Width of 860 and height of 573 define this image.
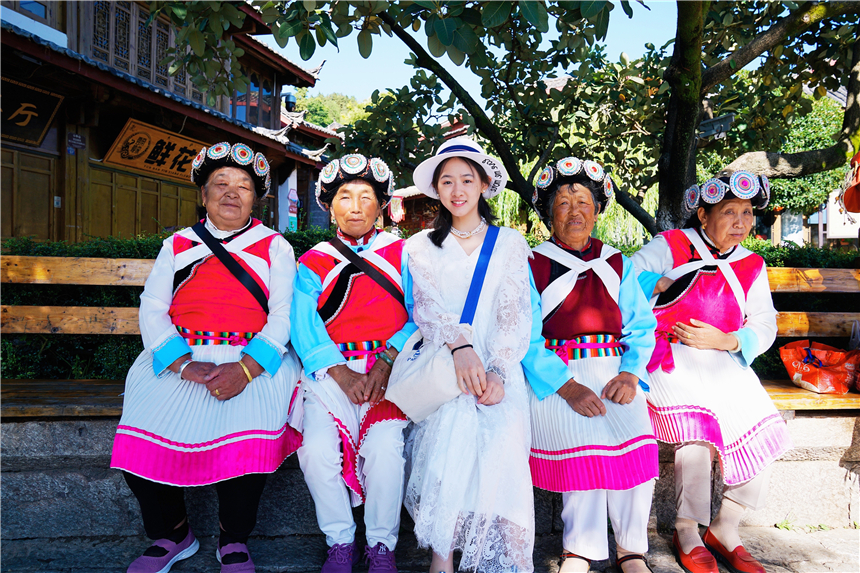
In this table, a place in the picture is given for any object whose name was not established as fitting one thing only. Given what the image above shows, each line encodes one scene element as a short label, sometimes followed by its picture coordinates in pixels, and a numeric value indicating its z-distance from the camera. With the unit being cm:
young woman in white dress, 225
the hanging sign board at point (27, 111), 718
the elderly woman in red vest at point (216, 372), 244
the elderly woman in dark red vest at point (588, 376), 242
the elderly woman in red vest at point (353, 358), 249
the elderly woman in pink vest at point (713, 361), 264
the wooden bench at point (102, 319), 316
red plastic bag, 334
